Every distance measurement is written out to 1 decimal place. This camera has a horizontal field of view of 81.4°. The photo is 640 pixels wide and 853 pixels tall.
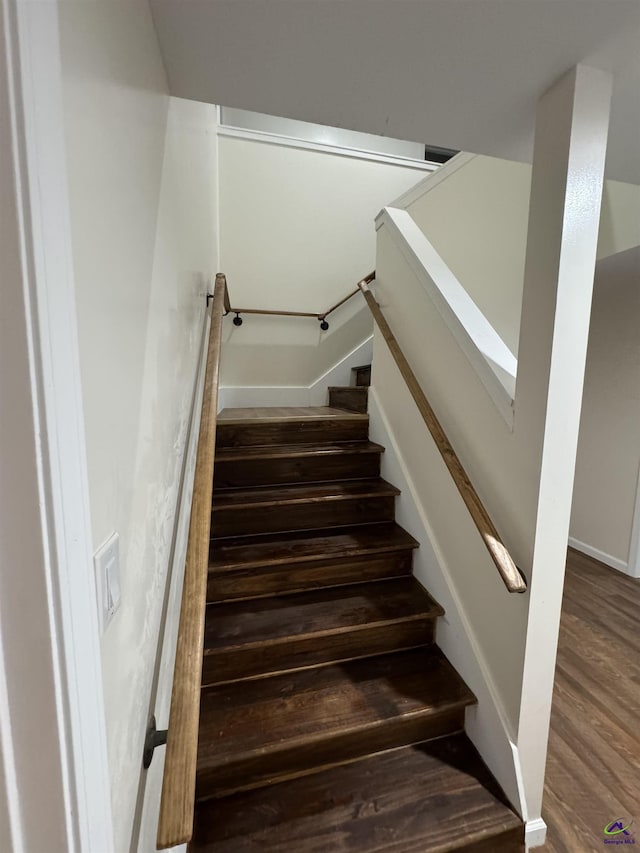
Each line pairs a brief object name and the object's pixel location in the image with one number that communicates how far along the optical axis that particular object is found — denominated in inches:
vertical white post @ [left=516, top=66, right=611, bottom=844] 42.1
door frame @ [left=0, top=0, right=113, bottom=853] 13.7
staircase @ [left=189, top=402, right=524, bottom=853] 45.3
